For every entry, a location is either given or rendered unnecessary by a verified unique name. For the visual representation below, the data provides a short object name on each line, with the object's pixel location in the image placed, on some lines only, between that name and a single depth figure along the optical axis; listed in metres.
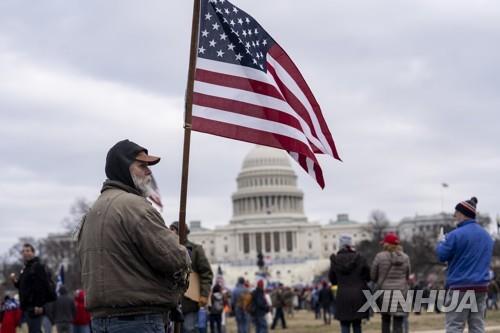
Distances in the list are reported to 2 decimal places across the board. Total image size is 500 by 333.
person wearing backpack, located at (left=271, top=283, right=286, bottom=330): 28.09
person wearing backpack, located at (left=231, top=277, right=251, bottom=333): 22.59
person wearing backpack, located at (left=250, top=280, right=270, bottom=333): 21.44
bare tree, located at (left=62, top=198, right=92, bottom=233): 78.79
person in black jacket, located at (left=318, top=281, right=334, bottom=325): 29.58
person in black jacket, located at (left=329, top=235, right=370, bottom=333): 12.60
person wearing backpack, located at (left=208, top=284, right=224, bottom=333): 22.19
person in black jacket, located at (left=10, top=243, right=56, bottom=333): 12.93
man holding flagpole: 6.07
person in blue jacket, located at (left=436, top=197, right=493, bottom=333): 10.17
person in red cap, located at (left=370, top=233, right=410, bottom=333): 13.15
